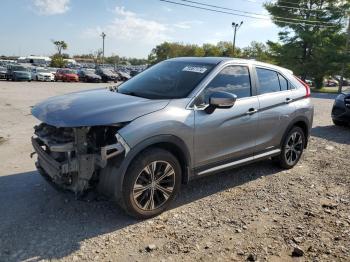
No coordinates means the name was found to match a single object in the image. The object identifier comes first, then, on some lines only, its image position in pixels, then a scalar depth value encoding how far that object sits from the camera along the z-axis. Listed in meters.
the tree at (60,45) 105.43
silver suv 3.64
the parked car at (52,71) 38.31
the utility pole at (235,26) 53.76
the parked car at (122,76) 46.24
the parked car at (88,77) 39.59
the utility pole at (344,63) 36.28
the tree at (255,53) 43.62
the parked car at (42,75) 36.41
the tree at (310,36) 38.56
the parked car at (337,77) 40.80
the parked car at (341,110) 10.09
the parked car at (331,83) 66.75
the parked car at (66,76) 38.22
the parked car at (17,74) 33.78
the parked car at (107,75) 42.41
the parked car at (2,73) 34.16
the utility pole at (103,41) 88.56
